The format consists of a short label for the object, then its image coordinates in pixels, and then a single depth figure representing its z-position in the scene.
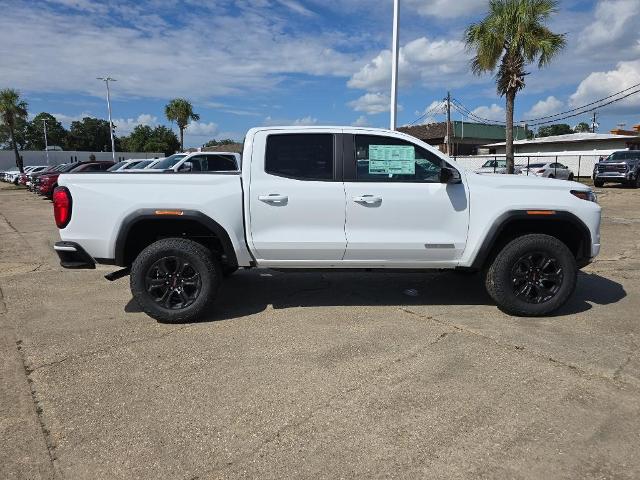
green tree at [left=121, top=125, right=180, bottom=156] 96.12
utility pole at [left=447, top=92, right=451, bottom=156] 46.46
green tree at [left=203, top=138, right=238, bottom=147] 100.31
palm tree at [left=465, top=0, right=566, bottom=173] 17.95
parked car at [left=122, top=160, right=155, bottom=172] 19.25
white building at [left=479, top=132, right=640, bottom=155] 41.38
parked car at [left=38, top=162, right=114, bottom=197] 21.00
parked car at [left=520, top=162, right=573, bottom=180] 25.95
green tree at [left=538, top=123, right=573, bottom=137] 105.19
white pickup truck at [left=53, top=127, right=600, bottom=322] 4.55
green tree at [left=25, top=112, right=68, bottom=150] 100.25
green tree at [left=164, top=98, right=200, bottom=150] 47.81
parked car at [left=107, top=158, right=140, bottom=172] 19.88
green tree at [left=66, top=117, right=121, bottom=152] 109.88
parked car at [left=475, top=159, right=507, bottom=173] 28.62
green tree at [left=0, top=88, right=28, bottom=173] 44.14
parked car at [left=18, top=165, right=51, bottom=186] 33.30
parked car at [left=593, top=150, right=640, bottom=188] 23.11
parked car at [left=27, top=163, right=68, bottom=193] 23.92
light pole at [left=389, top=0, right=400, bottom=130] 12.74
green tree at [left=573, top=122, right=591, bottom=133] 103.16
